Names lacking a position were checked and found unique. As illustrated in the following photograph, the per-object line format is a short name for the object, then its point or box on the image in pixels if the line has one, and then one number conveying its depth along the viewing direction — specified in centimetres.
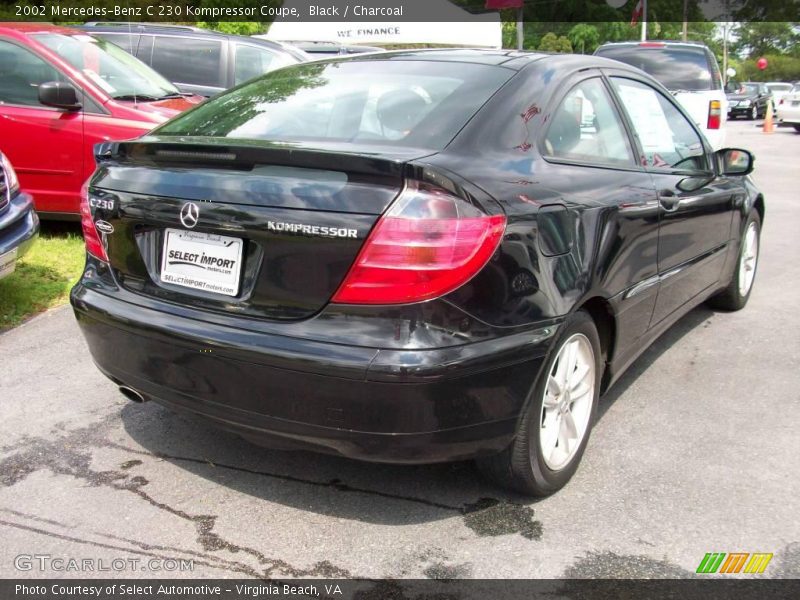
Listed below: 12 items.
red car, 641
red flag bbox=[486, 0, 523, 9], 1855
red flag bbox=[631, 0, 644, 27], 3570
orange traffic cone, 2569
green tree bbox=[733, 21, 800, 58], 9681
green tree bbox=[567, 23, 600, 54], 4969
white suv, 1048
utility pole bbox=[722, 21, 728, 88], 6725
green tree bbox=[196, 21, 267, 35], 2397
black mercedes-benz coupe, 242
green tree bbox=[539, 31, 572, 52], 4781
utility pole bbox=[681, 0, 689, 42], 5590
